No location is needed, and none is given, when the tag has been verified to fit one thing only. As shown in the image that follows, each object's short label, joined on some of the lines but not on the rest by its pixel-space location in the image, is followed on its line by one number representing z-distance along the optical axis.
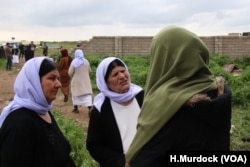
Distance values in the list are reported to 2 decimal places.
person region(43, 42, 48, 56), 28.84
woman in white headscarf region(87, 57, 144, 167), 2.87
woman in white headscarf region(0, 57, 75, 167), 2.31
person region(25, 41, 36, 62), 23.99
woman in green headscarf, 1.75
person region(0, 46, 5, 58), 29.69
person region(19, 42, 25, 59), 33.22
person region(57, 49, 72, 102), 10.30
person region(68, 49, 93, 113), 9.20
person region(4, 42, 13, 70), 21.34
